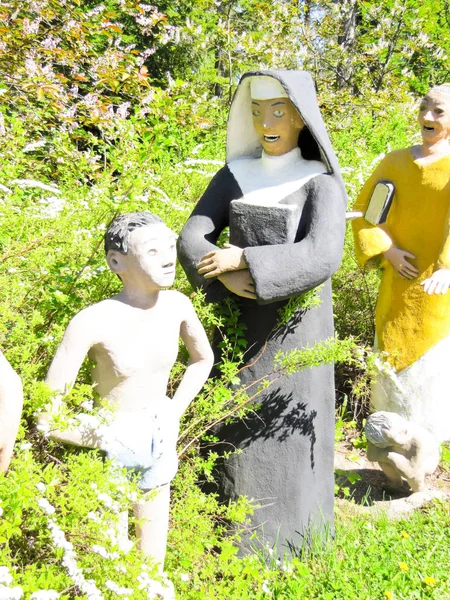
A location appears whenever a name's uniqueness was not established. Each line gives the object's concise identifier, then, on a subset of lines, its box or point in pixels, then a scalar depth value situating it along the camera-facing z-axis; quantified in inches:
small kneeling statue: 128.3
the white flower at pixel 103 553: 61.4
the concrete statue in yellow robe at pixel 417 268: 126.4
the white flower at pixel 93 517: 64.2
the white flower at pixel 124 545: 63.5
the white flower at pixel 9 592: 51.4
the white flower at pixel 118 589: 59.4
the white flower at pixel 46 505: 60.9
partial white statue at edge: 56.6
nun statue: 94.0
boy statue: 75.1
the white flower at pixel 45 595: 54.2
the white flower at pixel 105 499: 64.4
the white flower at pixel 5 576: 51.5
